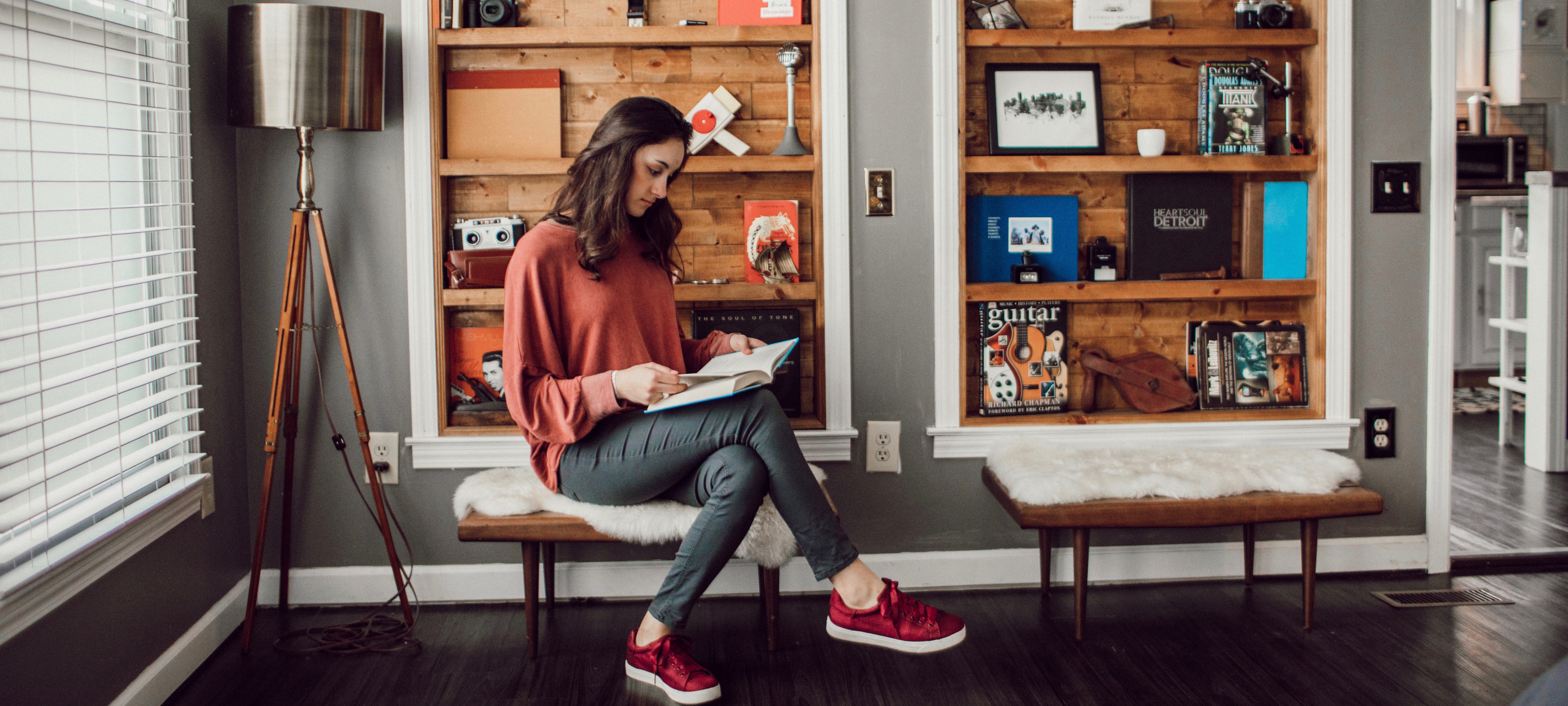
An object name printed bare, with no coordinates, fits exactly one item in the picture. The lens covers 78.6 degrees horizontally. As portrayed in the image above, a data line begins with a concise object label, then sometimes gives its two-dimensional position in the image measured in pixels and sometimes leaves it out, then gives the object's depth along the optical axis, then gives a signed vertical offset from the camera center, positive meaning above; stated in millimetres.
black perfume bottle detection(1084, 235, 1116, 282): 2693 +91
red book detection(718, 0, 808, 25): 2561 +764
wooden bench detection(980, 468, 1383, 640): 2256 -524
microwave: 5098 +693
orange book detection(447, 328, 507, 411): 2643 -184
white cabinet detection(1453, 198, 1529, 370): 5156 +16
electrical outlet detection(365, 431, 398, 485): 2580 -398
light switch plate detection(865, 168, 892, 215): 2564 +282
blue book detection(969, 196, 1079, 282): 2699 +169
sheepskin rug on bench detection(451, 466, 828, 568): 2062 -486
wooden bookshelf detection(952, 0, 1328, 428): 2598 +346
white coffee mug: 2607 +413
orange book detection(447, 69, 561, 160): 2572 +508
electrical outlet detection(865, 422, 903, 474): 2639 -408
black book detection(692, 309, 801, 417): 2641 -74
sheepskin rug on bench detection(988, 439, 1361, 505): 2291 -442
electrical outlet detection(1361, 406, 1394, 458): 2717 -396
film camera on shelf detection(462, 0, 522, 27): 2508 +756
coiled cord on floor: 2283 -820
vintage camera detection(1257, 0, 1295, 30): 2617 +758
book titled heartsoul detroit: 2707 +199
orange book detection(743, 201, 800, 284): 2590 +153
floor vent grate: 2486 -809
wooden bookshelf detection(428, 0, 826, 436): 2512 +440
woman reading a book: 1973 -262
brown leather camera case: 2518 +88
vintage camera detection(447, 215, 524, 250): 2576 +183
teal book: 2721 +175
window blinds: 1630 +64
